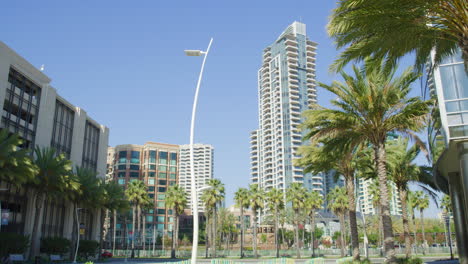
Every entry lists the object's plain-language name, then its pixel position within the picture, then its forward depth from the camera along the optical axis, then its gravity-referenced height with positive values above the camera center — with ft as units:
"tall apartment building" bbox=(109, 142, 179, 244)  419.33 +68.84
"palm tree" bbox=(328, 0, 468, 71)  41.78 +22.01
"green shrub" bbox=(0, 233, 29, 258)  124.88 -1.81
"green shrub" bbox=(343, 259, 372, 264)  90.08 -5.27
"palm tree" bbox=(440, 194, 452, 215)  245.65 +20.11
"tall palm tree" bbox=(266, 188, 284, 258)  247.91 +22.57
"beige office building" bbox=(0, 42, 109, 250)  138.31 +41.37
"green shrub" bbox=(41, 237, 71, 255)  151.84 -2.71
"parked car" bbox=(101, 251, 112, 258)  215.92 -9.20
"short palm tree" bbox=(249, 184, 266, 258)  244.83 +22.36
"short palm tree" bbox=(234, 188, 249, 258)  245.45 +22.77
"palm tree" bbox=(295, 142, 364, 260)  97.30 +17.78
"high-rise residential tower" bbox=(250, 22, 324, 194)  534.37 +175.72
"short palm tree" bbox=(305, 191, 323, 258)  255.29 +21.46
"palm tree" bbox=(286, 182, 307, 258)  245.86 +23.61
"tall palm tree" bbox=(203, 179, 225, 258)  237.45 +23.41
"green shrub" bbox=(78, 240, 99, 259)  180.86 -4.63
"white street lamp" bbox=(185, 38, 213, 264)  48.60 +8.86
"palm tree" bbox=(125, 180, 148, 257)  244.63 +25.97
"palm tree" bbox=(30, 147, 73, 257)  136.77 +19.25
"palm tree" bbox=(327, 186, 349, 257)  246.06 +20.12
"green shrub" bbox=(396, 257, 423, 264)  83.68 -4.77
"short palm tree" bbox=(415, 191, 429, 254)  256.73 +21.38
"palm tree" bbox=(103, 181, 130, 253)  188.44 +17.43
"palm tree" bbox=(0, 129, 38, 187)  109.60 +19.83
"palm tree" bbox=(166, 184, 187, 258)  240.32 +20.50
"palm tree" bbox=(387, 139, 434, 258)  103.01 +16.94
